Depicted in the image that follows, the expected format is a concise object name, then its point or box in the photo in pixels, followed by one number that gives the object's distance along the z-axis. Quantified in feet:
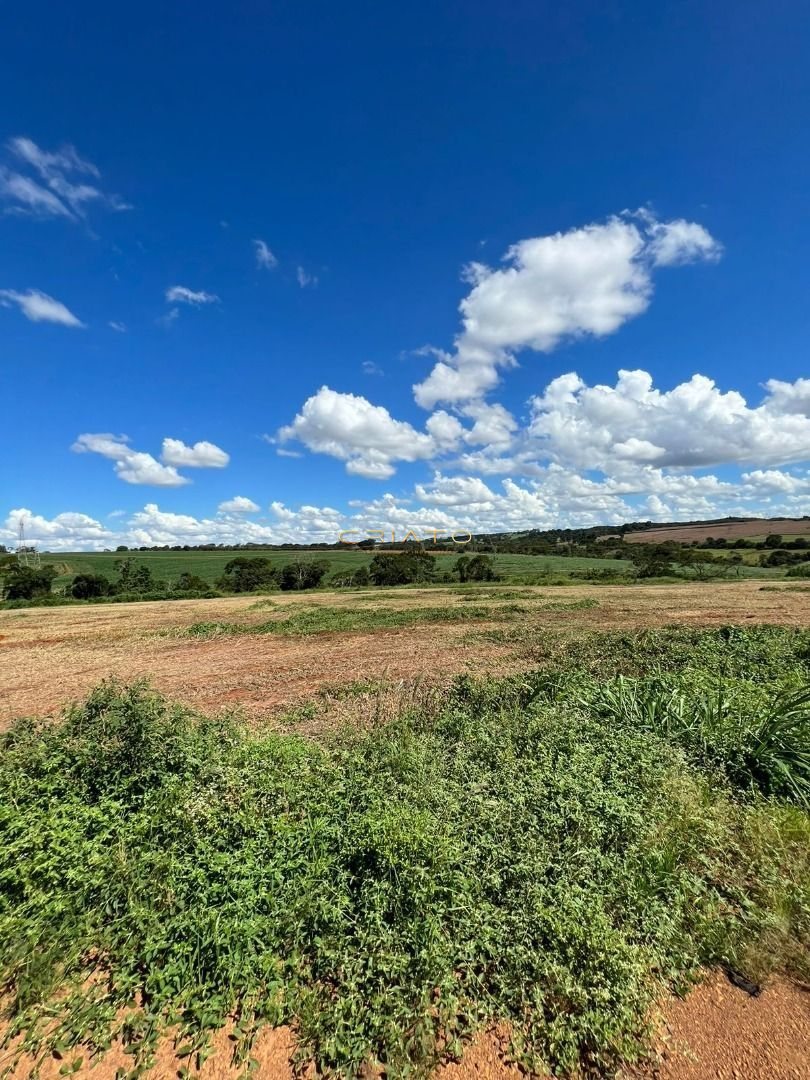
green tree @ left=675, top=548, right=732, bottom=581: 153.07
